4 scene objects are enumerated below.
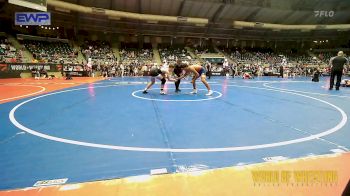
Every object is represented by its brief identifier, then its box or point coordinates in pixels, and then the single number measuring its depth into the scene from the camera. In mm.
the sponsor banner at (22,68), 20625
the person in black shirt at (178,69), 11797
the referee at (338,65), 11914
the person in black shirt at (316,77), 20719
